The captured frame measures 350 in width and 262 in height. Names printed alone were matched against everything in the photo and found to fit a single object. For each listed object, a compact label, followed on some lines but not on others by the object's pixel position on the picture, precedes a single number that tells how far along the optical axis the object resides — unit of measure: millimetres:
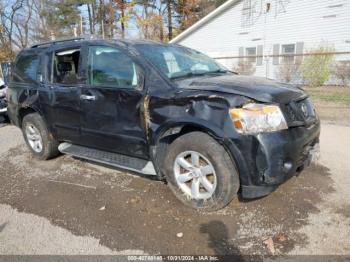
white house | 14675
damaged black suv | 2943
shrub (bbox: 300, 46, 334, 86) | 13773
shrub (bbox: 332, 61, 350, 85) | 13102
